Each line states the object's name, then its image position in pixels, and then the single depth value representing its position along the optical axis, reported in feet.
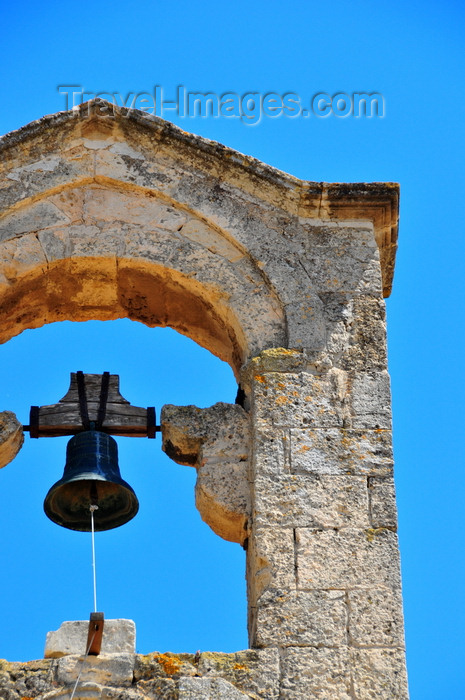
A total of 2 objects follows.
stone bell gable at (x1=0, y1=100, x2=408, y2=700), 39.16
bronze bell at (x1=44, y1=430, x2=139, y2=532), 44.65
